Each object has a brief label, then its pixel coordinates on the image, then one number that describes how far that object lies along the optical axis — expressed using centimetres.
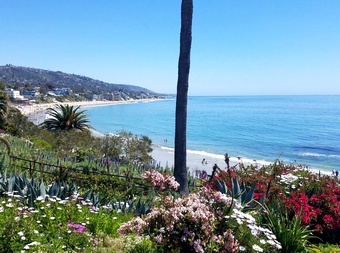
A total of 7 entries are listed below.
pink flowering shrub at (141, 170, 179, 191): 713
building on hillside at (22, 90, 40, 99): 12398
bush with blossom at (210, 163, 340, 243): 598
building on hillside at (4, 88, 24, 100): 11146
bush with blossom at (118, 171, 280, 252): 360
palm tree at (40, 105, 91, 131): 2686
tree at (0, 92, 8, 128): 2664
